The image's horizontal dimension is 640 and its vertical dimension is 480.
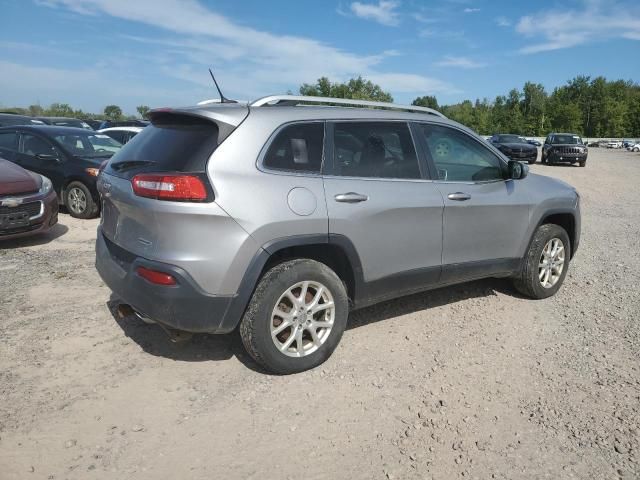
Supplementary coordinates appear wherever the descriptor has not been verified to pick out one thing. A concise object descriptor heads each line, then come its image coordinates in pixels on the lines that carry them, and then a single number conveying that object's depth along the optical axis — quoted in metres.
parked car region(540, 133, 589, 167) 24.94
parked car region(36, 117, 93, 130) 20.60
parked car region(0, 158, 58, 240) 6.23
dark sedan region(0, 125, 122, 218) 8.26
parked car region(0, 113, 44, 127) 17.09
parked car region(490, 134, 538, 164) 25.36
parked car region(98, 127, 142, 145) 13.64
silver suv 2.89
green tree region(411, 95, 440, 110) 92.53
